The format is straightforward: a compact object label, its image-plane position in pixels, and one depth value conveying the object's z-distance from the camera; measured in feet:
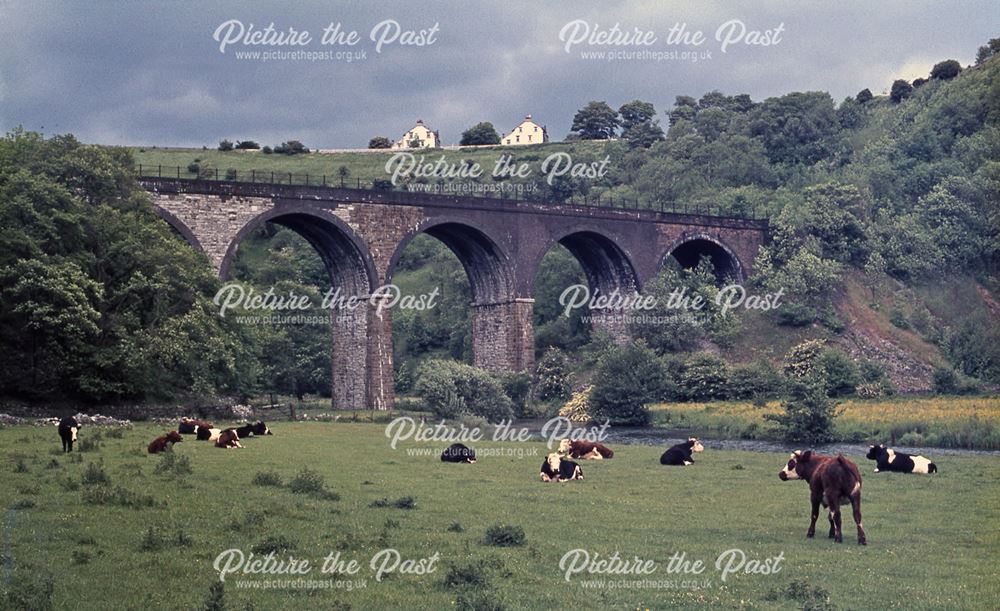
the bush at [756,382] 200.85
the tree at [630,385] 176.86
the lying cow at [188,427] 118.42
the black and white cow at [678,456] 100.17
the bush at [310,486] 69.31
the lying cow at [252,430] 117.39
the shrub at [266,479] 74.13
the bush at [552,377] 223.51
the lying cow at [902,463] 92.22
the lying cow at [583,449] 102.89
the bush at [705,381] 204.44
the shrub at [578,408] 187.93
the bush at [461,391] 171.83
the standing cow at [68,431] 89.51
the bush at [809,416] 135.95
